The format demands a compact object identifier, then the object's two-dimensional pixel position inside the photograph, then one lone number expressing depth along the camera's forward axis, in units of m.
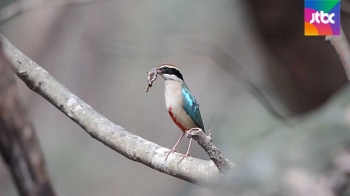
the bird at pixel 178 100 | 10.74
